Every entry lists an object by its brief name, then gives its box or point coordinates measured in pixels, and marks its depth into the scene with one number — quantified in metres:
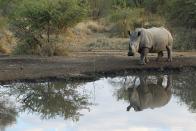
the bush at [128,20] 34.47
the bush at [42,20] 22.95
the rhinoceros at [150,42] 20.03
